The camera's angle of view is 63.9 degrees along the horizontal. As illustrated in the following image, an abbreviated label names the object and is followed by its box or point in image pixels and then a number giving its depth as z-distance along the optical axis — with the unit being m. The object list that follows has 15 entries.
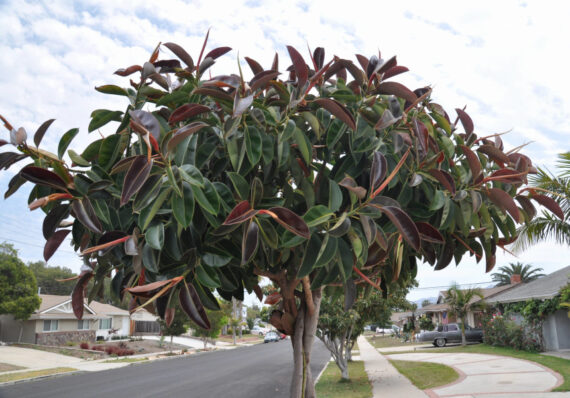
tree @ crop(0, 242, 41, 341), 31.00
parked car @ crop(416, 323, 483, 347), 29.70
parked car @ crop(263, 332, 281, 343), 48.41
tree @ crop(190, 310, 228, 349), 30.35
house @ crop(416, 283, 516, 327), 39.28
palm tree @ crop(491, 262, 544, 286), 56.72
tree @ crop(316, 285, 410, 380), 13.93
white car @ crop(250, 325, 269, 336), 69.90
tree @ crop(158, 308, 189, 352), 28.52
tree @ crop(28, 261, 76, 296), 62.56
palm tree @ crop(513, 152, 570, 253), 11.02
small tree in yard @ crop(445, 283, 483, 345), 29.03
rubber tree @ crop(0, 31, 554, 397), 1.63
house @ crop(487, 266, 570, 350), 19.64
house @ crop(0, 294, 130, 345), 34.19
